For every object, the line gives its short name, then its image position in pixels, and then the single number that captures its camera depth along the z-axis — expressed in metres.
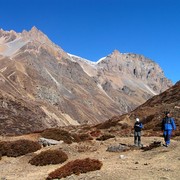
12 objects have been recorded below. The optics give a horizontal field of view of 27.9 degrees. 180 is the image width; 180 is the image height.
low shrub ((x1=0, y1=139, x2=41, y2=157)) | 23.88
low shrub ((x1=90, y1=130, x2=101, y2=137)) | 37.12
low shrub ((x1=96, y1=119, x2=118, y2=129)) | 47.61
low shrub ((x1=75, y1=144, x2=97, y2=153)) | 23.60
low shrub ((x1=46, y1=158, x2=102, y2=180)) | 16.19
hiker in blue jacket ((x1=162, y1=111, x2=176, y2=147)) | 20.42
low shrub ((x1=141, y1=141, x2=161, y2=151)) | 21.04
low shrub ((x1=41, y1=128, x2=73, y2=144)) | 30.60
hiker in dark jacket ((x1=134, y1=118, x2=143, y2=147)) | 24.16
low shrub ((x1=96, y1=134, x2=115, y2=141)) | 30.13
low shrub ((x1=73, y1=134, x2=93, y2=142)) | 31.41
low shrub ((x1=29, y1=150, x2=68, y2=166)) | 20.61
